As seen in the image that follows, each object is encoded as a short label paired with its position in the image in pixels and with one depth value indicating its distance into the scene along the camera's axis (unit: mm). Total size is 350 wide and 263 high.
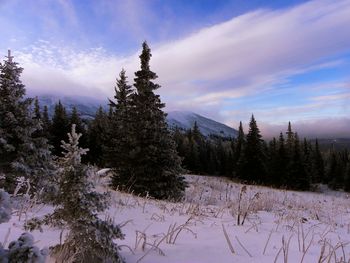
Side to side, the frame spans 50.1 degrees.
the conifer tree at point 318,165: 73488
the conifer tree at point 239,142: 63481
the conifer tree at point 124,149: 17703
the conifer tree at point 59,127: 45128
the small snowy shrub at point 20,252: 1441
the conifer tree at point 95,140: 44450
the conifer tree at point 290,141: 54375
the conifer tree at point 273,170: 51575
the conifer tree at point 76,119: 45788
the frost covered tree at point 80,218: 2766
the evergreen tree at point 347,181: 63125
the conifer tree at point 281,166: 50638
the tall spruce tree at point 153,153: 16703
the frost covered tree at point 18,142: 9062
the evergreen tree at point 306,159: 49969
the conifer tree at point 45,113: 59194
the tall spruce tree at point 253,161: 48781
